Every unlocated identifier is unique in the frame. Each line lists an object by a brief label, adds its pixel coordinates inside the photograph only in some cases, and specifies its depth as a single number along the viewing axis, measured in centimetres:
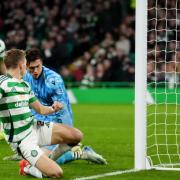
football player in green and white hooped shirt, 1357
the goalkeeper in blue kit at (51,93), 1595
